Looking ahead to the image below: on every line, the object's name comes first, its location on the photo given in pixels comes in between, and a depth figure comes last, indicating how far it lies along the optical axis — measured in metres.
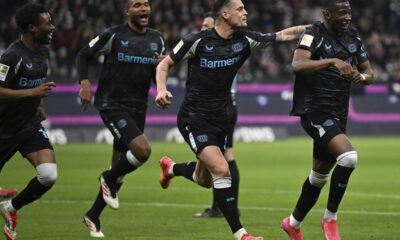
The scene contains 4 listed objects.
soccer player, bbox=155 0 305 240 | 16.36
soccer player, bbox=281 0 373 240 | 16.06
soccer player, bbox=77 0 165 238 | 18.72
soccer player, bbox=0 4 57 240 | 16.73
